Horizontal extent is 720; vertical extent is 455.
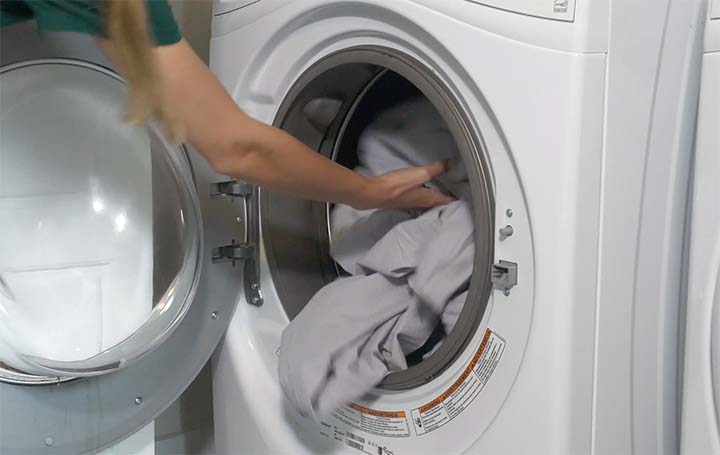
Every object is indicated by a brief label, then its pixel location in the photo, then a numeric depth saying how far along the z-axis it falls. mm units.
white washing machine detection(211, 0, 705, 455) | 769
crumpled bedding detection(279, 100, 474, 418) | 963
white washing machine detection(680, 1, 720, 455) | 824
